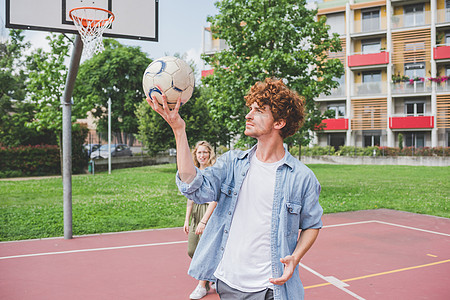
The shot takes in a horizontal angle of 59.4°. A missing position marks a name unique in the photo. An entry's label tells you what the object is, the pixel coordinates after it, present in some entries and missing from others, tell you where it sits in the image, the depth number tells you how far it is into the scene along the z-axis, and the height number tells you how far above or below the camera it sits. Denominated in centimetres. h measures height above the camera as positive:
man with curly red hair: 239 -39
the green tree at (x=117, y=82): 3894 +618
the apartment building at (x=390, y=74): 3575 +653
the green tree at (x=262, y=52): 1326 +317
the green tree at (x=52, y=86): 1862 +282
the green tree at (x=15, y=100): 2445 +303
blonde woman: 496 -95
